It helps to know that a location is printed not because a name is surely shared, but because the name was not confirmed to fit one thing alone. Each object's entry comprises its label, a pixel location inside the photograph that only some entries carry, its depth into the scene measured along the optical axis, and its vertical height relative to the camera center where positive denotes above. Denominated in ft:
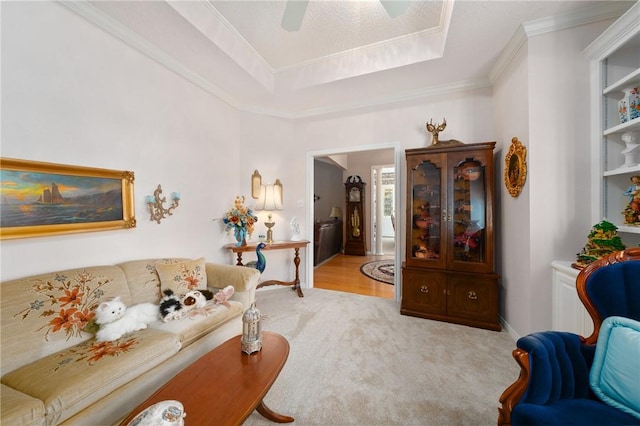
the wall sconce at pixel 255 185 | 11.84 +1.29
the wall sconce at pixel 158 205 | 7.59 +0.22
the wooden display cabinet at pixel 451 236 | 8.17 -1.09
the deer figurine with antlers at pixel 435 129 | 9.32 +3.24
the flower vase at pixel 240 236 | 10.31 -1.15
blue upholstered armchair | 2.90 -2.29
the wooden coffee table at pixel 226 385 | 3.17 -2.81
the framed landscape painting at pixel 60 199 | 4.85 +0.35
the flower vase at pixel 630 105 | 5.00 +2.24
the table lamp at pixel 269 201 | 11.47 +0.46
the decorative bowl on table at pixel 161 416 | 2.58 -2.36
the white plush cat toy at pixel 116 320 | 4.92 -2.44
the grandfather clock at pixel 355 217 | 20.86 -0.75
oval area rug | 14.07 -4.23
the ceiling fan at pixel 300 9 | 6.41 +5.77
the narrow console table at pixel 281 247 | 10.11 -1.76
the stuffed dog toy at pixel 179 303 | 5.90 -2.51
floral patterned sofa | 3.58 -2.72
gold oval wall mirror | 6.73 +1.23
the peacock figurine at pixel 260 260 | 10.05 -2.20
